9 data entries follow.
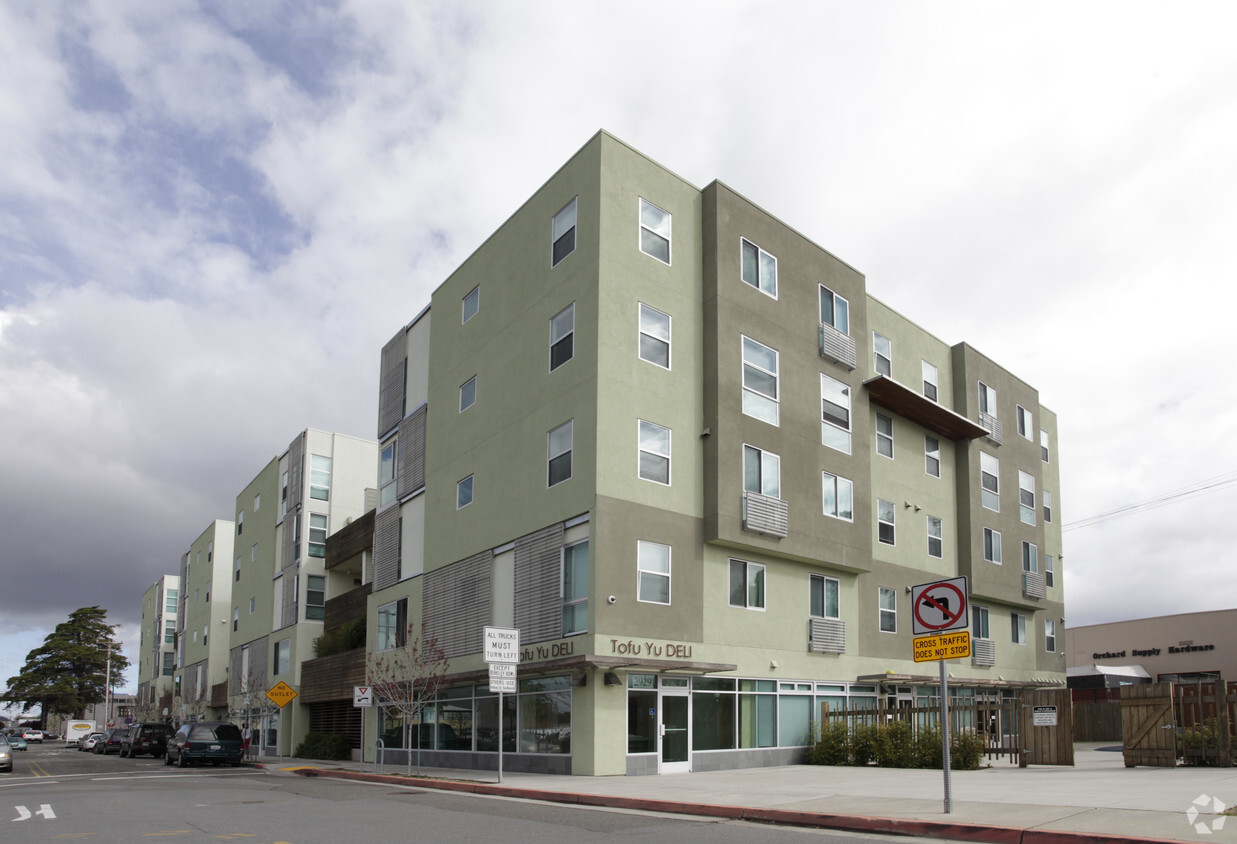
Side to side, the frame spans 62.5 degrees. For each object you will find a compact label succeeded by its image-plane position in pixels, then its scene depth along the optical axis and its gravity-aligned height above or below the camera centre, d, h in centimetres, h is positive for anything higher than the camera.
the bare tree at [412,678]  2736 -200
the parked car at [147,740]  4678 -614
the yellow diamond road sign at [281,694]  3133 -267
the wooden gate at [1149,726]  2005 -226
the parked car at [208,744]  3466 -470
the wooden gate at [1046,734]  2288 -274
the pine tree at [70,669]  10262 -658
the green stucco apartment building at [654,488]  2375 +324
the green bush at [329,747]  3753 -515
